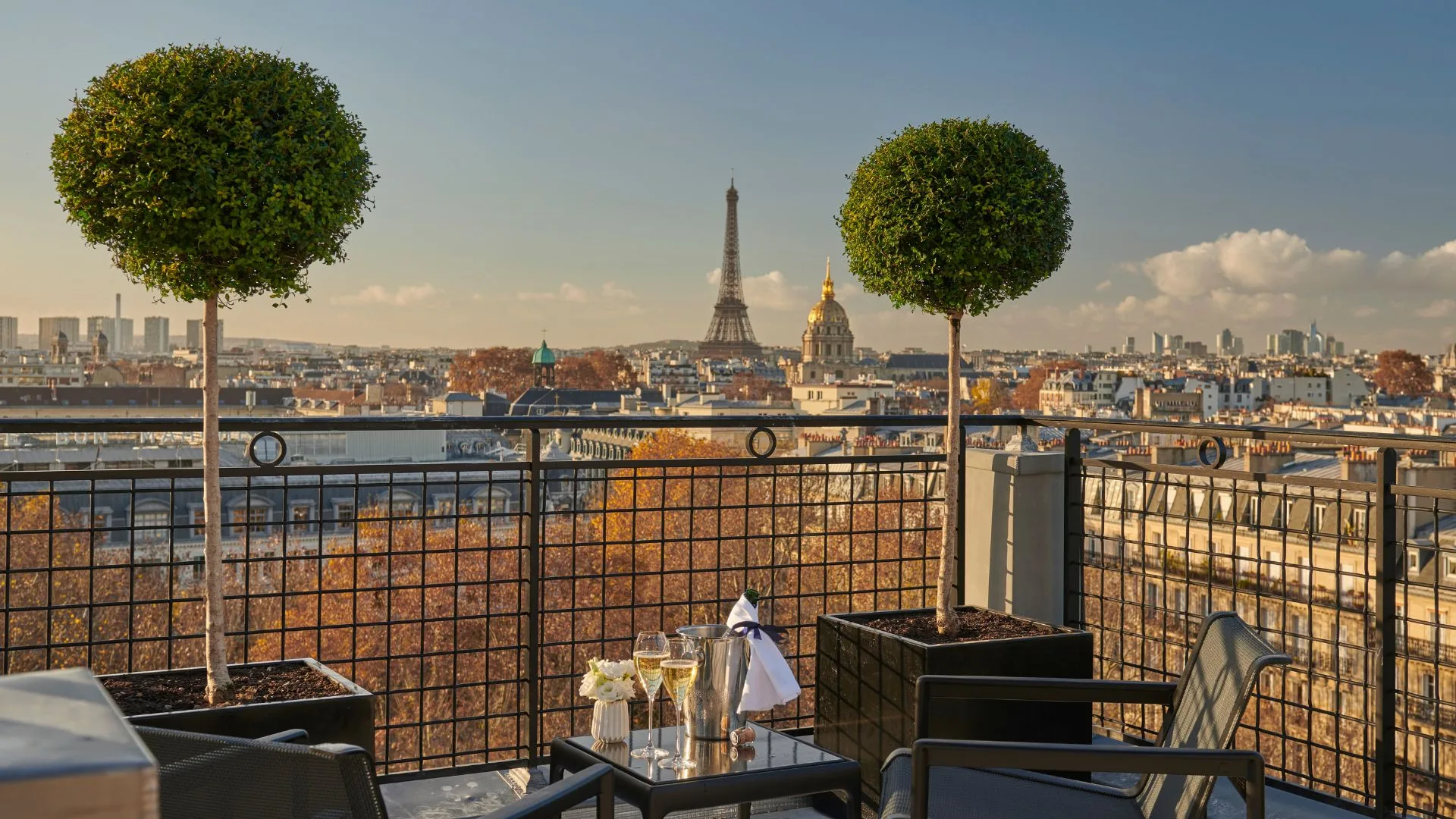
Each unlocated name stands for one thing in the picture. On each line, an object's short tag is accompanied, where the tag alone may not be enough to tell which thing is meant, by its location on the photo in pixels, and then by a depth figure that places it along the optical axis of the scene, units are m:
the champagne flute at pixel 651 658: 2.38
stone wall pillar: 3.90
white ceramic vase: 2.47
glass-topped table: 2.24
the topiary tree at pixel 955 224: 3.49
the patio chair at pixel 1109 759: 1.96
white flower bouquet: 2.47
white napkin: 2.57
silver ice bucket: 2.46
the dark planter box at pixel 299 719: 2.53
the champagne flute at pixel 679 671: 2.38
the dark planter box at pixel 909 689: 3.13
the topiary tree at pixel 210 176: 2.65
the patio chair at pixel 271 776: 1.61
